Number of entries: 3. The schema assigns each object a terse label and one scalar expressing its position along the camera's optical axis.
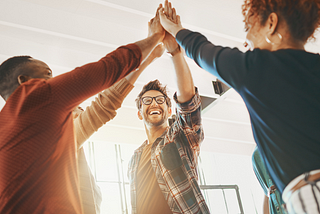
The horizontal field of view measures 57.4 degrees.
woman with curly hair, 0.97
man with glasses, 2.08
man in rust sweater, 1.12
